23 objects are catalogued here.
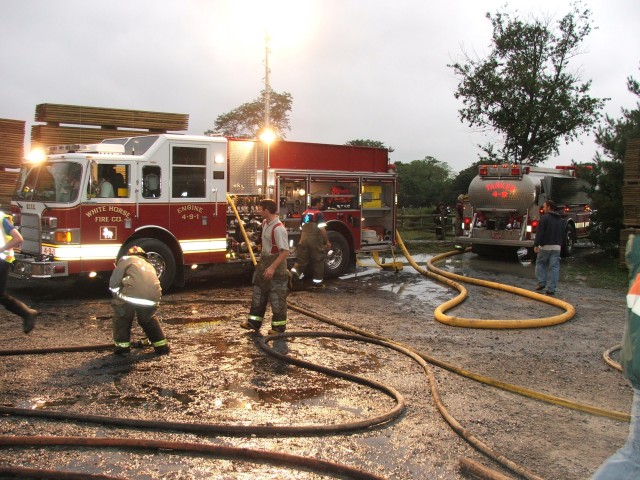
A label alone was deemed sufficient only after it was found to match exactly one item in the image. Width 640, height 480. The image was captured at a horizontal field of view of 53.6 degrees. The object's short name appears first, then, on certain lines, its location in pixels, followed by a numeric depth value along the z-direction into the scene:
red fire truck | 10.02
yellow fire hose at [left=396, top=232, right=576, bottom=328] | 8.68
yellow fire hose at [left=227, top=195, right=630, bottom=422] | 5.38
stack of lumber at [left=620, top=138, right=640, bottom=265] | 14.66
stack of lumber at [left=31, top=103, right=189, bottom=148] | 12.97
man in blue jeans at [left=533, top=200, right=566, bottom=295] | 11.64
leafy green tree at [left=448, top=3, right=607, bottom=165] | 25.08
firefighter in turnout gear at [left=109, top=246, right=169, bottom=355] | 6.79
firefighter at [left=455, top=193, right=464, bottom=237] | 19.65
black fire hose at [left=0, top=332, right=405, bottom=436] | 4.65
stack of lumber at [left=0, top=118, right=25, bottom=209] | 12.38
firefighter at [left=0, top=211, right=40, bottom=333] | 7.39
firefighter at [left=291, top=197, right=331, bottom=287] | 11.98
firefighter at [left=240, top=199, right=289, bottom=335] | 8.03
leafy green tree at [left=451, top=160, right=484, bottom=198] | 42.28
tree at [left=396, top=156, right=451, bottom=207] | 54.34
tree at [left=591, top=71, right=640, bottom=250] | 16.62
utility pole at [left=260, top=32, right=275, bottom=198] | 12.20
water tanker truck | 16.84
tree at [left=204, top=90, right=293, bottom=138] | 39.09
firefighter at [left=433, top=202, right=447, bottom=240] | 23.19
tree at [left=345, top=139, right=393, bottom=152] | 61.61
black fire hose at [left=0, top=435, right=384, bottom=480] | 4.10
